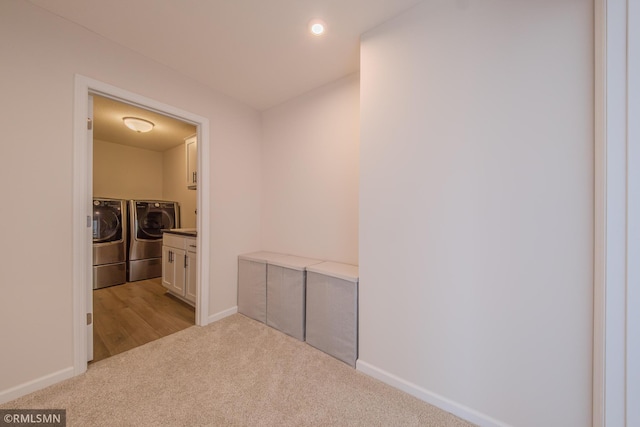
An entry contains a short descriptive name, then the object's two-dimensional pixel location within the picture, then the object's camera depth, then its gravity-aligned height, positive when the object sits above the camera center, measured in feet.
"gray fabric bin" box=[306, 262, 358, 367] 5.82 -2.63
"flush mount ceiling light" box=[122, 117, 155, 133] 10.02 +3.96
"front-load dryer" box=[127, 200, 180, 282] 12.92 -1.42
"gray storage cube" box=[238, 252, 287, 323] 7.98 -2.59
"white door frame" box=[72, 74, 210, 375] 5.30 +0.17
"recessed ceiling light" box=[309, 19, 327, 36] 5.28 +4.38
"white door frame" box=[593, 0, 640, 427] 3.07 +0.01
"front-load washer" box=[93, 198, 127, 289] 11.71 -1.63
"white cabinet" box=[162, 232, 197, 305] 9.09 -2.27
